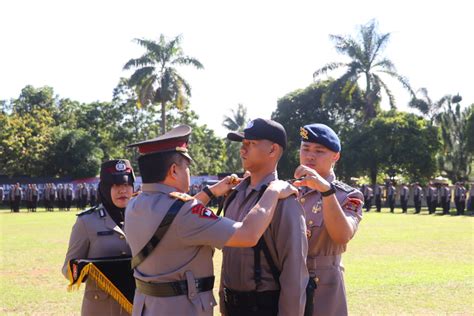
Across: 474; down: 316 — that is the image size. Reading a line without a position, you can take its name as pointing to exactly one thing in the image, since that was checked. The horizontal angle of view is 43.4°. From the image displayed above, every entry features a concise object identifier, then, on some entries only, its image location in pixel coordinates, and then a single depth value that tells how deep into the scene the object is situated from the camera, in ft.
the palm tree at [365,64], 136.56
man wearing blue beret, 11.78
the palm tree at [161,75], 130.41
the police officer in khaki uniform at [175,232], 9.85
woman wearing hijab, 14.06
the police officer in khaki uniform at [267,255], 10.11
